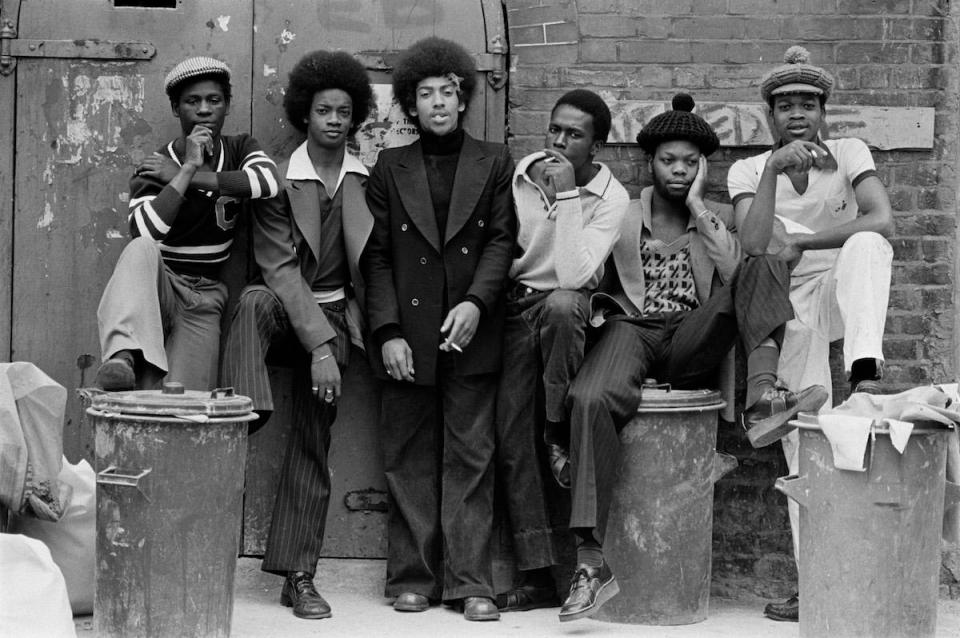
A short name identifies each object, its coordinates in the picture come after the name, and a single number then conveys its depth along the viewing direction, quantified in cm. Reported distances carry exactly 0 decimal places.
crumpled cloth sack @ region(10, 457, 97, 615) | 507
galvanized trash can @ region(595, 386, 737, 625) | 531
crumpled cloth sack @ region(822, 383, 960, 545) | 464
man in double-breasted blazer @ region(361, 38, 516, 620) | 551
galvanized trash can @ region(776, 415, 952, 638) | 465
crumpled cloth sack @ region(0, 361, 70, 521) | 470
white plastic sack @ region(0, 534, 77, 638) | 409
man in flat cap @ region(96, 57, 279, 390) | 510
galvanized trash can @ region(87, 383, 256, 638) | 457
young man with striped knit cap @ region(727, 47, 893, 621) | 546
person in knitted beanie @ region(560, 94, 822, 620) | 512
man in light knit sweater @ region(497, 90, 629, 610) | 536
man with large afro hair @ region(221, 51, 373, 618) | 536
